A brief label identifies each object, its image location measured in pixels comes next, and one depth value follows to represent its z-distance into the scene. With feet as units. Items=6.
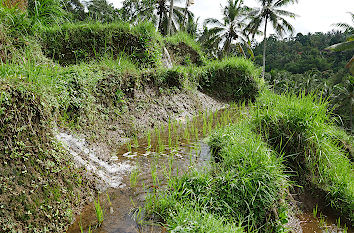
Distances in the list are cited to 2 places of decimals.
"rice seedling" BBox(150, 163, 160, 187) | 10.28
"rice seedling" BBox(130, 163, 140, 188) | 10.62
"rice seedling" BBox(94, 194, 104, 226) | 8.18
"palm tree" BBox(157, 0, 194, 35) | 76.43
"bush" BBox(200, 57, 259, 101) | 38.14
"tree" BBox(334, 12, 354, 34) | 60.31
